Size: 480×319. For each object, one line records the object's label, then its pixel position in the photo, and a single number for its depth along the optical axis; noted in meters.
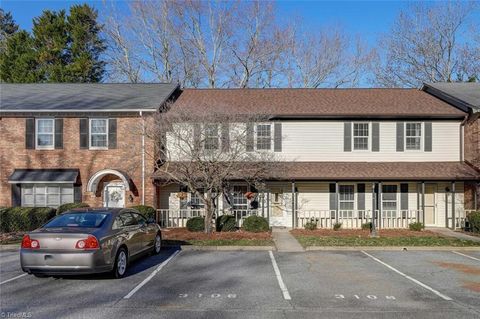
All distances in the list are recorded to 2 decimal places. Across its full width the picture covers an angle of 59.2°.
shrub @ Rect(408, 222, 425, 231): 18.19
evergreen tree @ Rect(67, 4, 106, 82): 37.34
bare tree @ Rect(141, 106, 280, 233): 16.39
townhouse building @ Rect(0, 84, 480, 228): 19.44
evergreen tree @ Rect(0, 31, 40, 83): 36.41
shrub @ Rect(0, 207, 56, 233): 17.36
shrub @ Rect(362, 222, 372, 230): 18.95
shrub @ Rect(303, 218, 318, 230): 18.56
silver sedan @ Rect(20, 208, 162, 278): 8.27
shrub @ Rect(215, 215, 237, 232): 17.64
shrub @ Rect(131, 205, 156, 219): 17.58
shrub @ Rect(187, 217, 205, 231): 17.44
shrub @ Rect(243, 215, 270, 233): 17.34
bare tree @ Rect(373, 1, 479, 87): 38.28
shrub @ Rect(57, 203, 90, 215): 17.86
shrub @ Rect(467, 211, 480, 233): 17.33
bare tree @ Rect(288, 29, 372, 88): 39.22
